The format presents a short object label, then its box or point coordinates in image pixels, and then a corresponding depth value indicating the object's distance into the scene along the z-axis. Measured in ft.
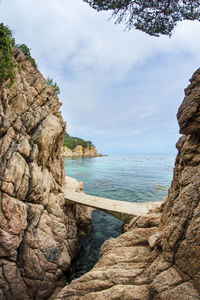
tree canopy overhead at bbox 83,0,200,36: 30.22
